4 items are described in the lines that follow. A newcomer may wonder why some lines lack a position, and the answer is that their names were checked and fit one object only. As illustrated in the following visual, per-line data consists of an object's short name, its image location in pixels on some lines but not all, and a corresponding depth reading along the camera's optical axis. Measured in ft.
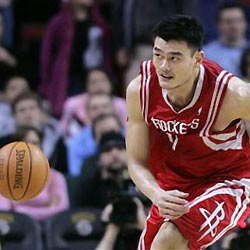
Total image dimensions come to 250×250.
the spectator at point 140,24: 62.64
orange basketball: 38.86
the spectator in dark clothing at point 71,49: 62.69
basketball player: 34.40
